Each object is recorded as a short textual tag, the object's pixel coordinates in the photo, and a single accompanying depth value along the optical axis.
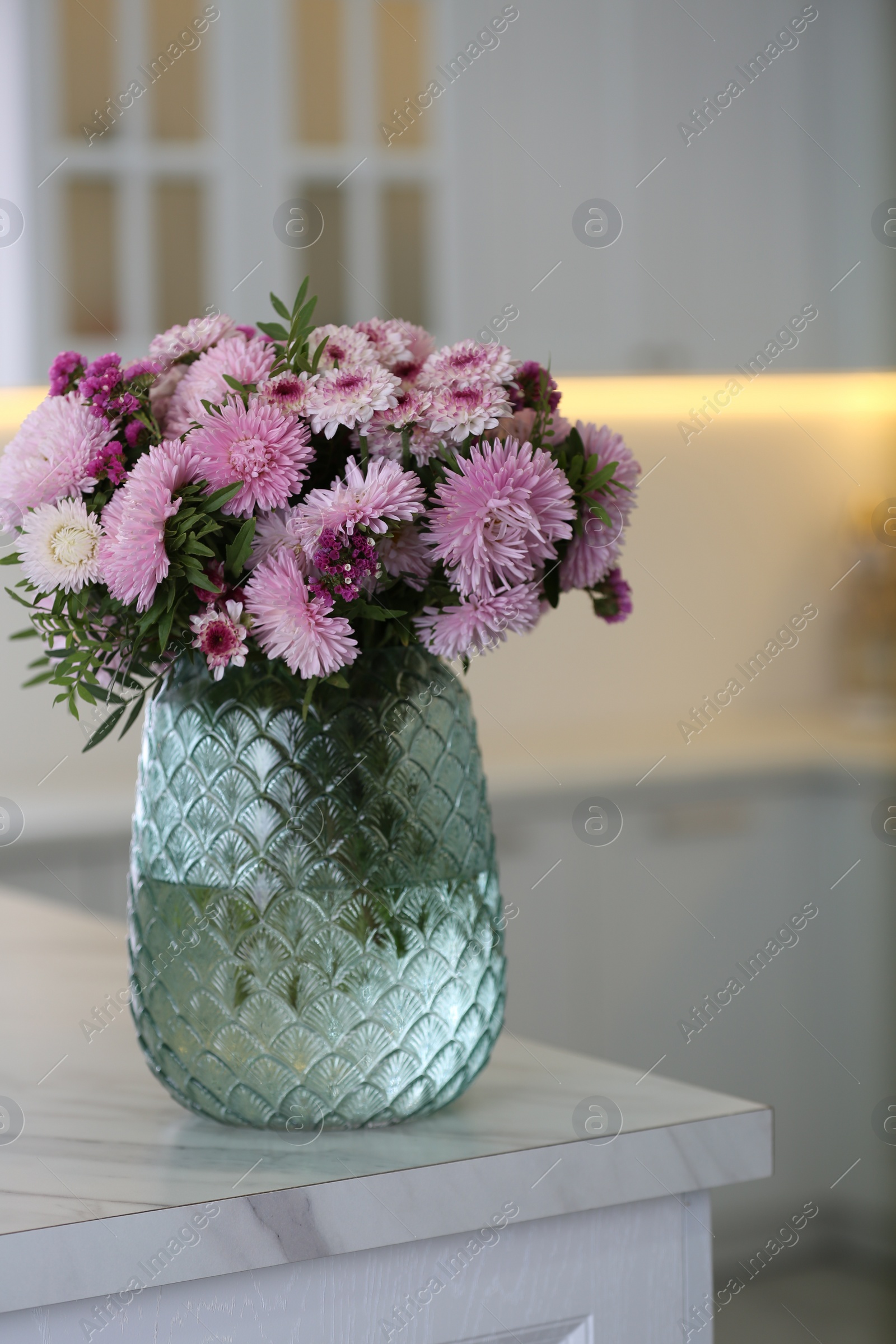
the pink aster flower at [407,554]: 1.78
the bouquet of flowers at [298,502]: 1.75
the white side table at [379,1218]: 1.73
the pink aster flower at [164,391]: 1.82
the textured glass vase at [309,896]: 1.78
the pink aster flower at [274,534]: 1.76
